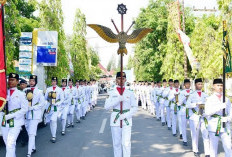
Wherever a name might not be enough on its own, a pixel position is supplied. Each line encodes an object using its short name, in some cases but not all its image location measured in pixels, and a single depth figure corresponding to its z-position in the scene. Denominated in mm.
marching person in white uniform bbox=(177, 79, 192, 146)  8703
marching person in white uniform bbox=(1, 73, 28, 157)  5789
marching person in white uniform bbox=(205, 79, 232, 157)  5602
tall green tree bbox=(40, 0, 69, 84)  17172
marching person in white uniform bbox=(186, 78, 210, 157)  7273
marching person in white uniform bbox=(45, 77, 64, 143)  9234
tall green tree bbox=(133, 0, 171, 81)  28111
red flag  5645
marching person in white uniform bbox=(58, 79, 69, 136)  10602
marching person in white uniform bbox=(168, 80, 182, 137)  10107
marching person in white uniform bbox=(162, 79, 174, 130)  11508
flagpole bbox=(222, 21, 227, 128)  5667
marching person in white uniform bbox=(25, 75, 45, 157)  7312
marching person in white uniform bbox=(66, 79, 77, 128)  12344
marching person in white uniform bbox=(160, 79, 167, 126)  12901
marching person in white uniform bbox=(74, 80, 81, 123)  13870
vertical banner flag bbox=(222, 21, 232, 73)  6537
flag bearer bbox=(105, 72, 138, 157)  5832
